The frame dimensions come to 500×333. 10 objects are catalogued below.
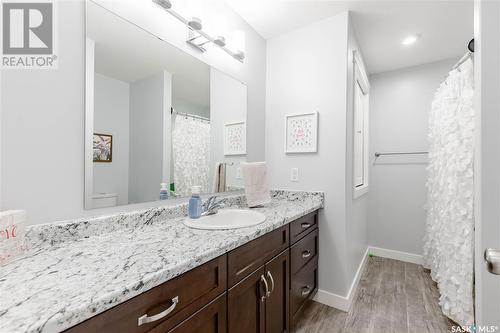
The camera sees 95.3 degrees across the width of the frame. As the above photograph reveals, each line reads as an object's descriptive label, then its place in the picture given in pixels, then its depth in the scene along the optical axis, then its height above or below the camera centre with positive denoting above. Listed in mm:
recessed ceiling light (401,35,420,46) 2195 +1249
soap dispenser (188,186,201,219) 1308 -226
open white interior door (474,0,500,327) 530 +33
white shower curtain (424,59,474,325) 1532 -222
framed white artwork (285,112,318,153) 1956 +296
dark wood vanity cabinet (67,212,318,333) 610 -483
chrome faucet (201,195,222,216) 1410 -259
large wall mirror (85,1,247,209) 1040 +274
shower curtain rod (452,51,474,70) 1474 +763
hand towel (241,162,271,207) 1722 -133
